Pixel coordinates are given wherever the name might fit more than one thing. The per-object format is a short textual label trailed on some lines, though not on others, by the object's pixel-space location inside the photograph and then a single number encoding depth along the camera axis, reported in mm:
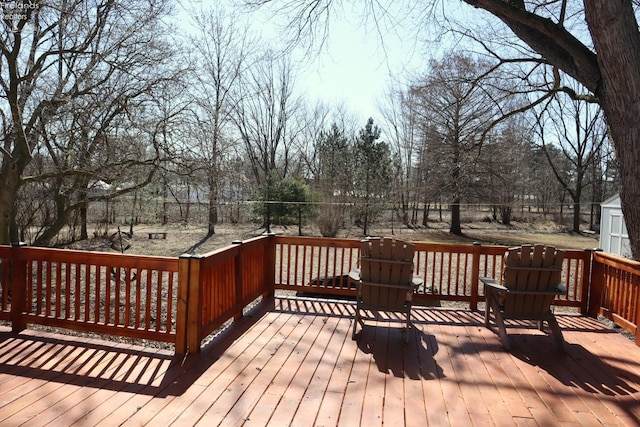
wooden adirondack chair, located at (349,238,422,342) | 3539
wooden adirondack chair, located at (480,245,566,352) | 3414
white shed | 9352
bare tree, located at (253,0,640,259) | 3762
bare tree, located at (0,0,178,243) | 5910
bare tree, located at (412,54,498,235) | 7699
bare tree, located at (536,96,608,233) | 19578
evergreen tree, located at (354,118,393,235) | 15820
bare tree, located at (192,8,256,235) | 14094
